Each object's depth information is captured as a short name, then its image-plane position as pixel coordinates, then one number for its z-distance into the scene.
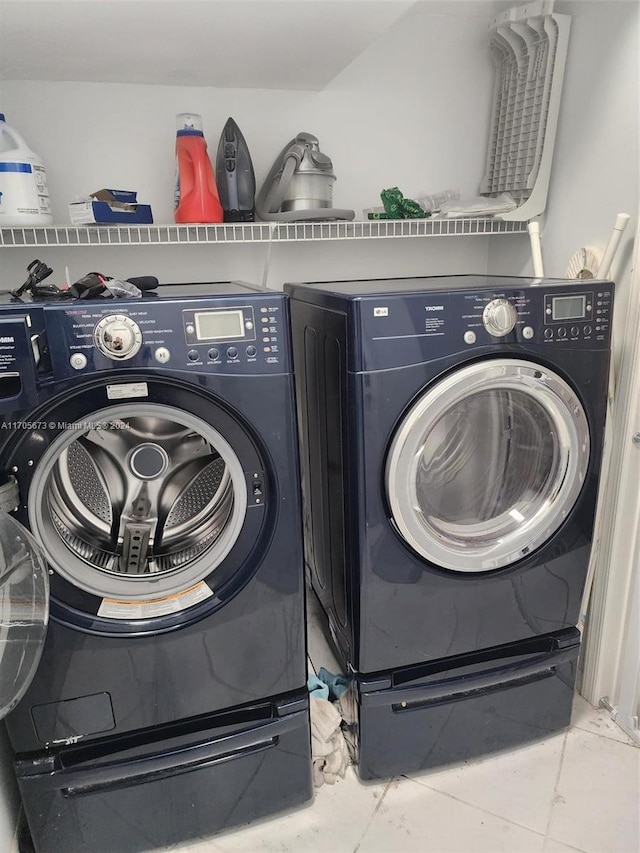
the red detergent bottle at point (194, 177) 1.73
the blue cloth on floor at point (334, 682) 1.82
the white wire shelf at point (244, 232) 1.65
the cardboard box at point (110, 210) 1.61
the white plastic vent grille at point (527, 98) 1.81
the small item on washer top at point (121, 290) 1.27
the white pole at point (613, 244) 1.56
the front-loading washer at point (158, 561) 1.16
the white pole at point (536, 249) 1.81
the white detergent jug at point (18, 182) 1.57
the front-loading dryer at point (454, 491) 1.35
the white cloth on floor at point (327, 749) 1.68
